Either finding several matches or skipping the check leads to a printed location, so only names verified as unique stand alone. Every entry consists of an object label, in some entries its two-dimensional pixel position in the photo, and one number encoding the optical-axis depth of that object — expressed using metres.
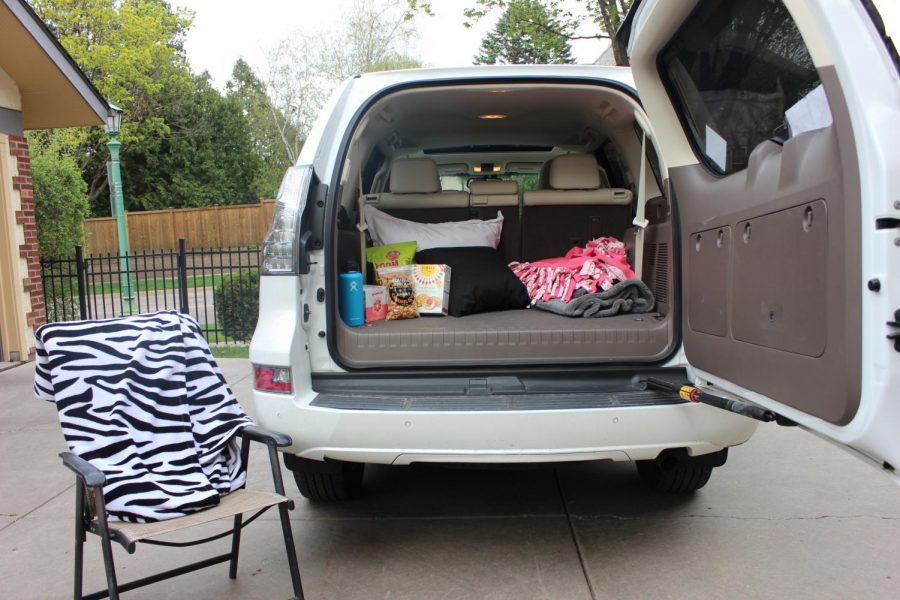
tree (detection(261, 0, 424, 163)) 24.86
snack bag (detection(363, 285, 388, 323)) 3.22
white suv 1.56
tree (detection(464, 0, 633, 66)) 9.34
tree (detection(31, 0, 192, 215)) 20.23
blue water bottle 3.04
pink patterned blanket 3.51
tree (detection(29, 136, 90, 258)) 8.56
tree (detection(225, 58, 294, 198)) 28.45
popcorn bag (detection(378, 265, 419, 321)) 3.36
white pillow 4.07
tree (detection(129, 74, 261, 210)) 26.86
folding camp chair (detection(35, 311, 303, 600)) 2.27
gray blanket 3.15
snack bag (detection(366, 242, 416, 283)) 3.83
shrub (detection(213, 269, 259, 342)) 8.45
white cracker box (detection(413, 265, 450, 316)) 3.47
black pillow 3.49
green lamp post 13.01
